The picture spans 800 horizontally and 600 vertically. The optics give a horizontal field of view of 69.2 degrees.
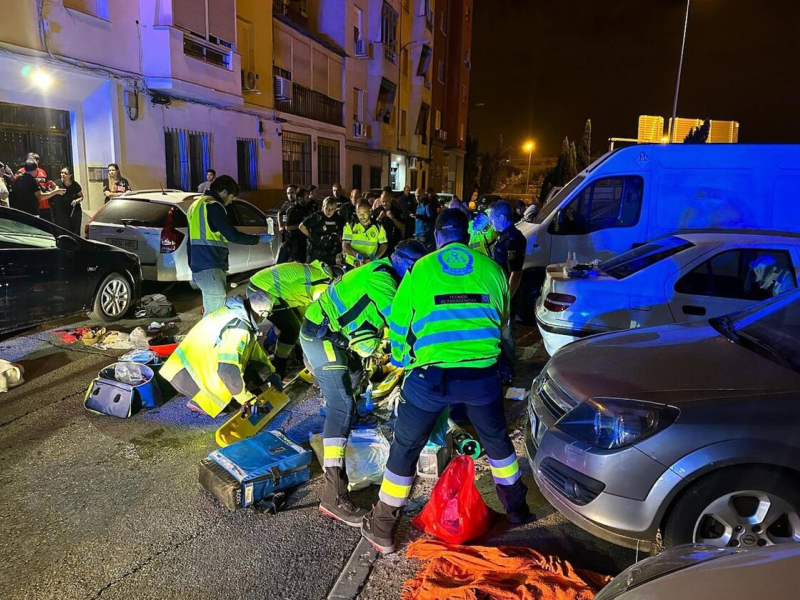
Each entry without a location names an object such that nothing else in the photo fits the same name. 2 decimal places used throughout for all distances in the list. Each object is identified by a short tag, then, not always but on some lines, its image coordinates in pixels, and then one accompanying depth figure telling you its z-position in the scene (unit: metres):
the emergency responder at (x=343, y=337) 3.30
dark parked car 6.00
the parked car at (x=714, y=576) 1.53
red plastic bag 3.09
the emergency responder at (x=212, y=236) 5.72
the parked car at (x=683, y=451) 2.63
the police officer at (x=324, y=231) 8.40
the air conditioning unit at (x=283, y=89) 18.95
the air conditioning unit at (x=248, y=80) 16.45
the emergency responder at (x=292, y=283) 4.45
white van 7.50
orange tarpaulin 2.58
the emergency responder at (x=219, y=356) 4.34
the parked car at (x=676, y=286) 5.16
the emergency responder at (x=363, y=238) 6.95
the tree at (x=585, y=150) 57.97
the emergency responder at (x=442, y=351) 2.91
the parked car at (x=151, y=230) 8.17
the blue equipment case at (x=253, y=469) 3.37
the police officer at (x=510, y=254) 5.86
